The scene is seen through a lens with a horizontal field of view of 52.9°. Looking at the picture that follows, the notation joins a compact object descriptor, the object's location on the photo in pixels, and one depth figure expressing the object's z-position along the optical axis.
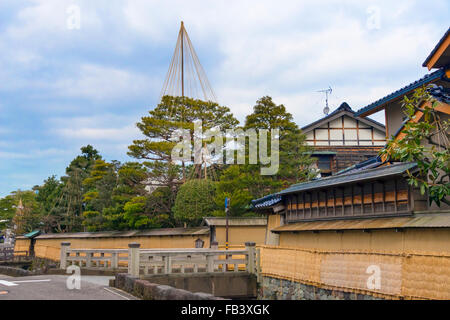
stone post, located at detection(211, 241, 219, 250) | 26.27
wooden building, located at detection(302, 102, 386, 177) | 42.12
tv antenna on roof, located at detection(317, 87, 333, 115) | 51.09
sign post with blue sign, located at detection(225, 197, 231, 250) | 29.88
